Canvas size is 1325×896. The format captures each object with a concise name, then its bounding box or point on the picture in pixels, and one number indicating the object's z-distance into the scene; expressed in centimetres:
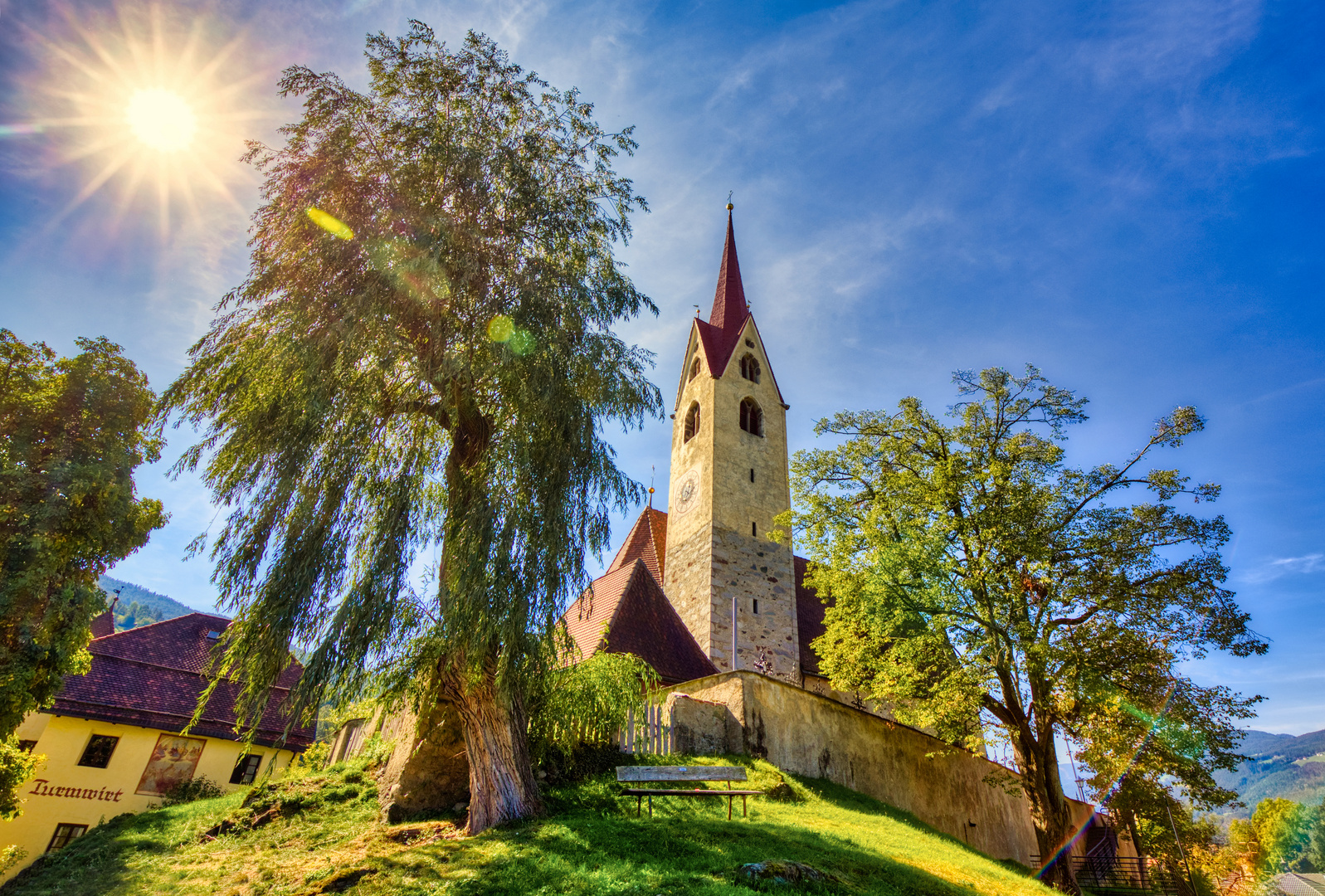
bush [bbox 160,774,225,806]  1731
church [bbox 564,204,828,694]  1584
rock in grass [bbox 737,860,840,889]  579
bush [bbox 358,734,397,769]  1034
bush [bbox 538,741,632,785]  937
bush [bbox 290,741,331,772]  1678
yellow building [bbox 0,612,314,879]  1611
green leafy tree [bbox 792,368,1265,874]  1145
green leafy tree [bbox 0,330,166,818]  838
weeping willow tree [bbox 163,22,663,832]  744
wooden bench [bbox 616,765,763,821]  798
